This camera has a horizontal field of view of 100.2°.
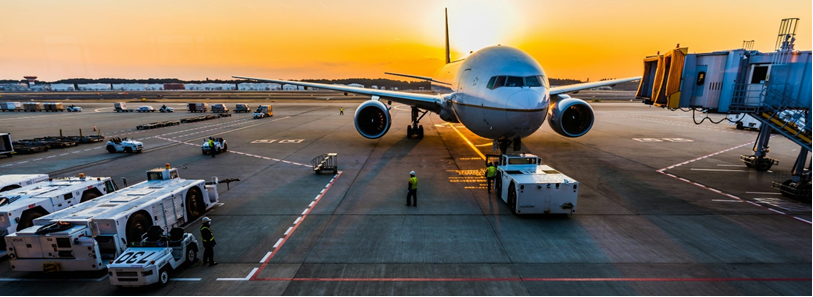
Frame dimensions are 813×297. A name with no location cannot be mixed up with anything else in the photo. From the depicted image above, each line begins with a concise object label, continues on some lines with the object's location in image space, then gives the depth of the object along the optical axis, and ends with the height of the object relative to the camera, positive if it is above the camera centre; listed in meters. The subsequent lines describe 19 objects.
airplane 17.00 -0.76
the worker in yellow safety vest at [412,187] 14.31 -4.07
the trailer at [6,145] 25.19 -4.05
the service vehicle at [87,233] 9.20 -3.98
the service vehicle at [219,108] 59.69 -3.14
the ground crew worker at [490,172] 16.12 -3.85
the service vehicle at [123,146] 26.38 -4.27
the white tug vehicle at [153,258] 8.45 -4.33
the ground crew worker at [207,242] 9.48 -4.27
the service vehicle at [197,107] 64.25 -3.17
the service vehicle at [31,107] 67.69 -3.34
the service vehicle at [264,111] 54.31 -3.40
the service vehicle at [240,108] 63.59 -3.32
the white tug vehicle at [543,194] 13.09 -3.98
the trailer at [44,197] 10.76 -3.75
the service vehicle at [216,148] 25.77 -4.36
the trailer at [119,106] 65.19 -3.04
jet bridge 13.91 +0.11
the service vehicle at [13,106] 66.75 -3.11
